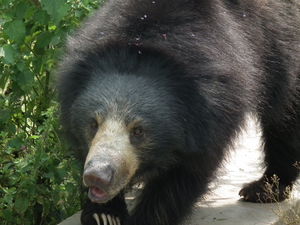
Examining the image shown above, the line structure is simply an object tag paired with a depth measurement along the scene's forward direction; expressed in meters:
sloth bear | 9.21
